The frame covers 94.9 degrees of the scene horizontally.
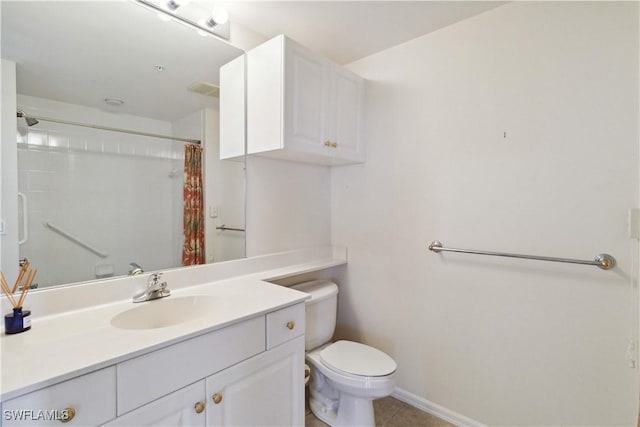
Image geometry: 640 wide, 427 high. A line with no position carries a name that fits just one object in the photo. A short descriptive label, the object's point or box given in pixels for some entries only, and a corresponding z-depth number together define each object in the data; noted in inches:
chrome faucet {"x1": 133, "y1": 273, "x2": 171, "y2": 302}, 50.6
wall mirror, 43.3
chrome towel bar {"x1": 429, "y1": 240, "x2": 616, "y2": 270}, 49.4
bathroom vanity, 29.5
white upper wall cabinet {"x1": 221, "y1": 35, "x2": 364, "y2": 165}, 61.4
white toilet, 58.4
